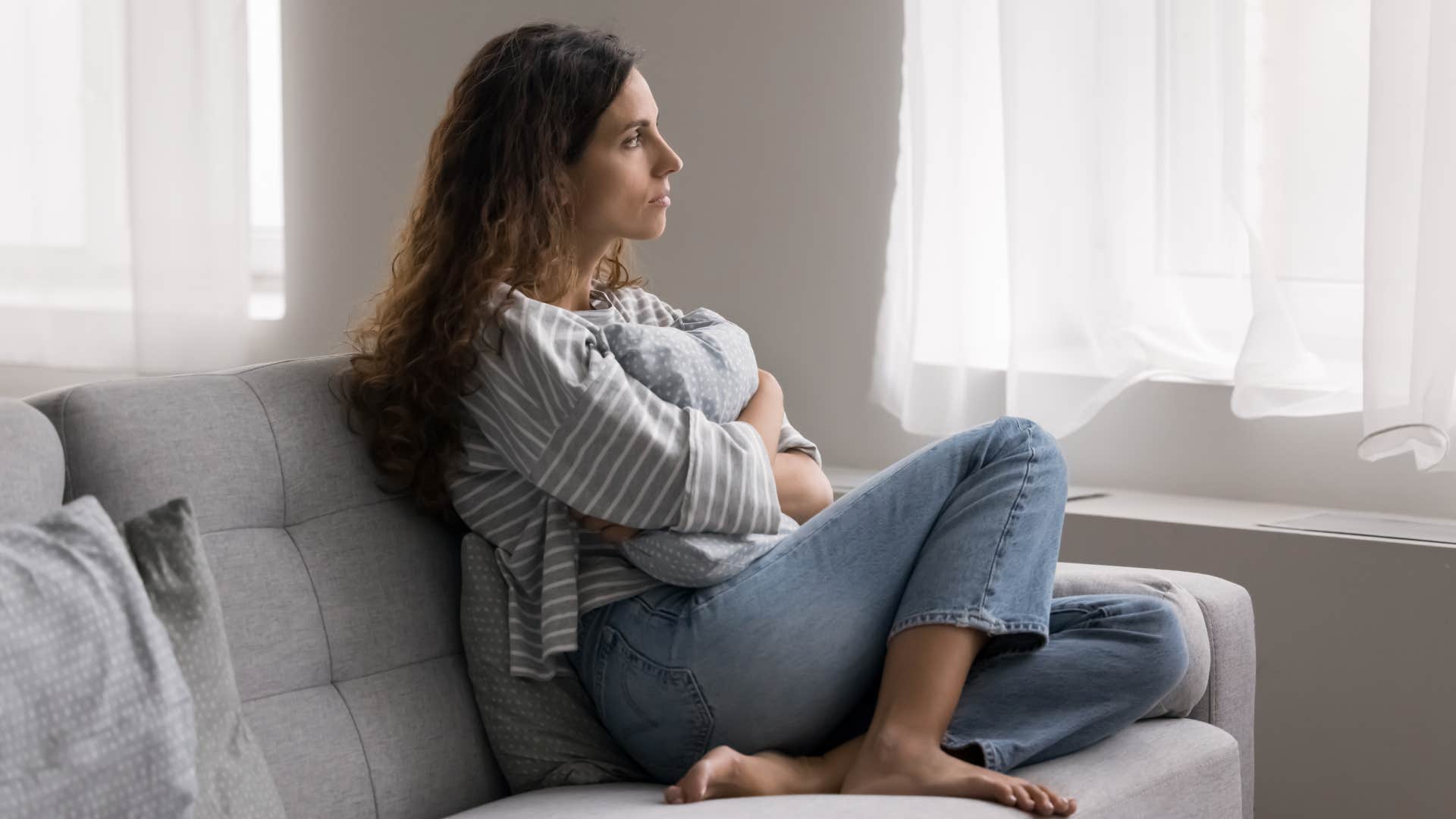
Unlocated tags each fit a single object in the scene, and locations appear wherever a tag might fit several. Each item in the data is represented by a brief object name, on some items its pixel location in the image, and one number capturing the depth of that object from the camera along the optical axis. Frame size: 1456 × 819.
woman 3.07
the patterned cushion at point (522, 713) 3.11
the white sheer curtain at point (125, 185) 5.23
